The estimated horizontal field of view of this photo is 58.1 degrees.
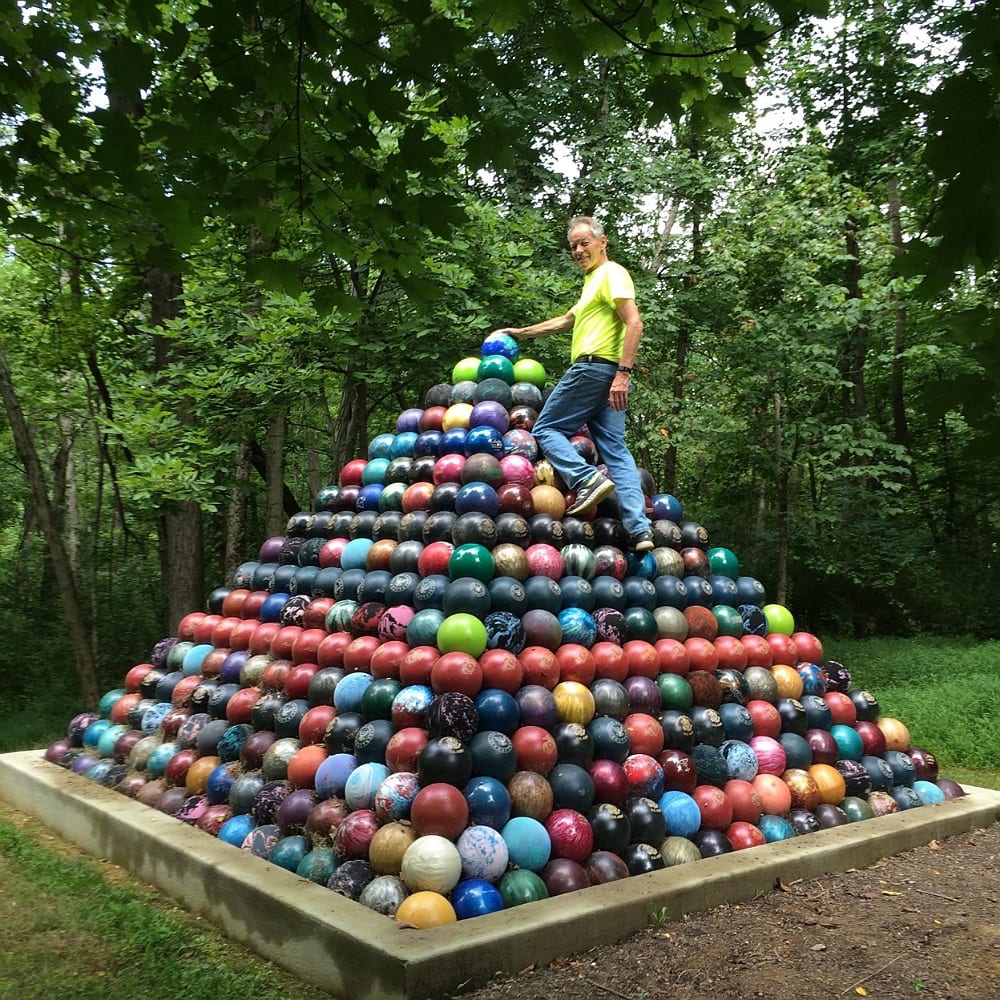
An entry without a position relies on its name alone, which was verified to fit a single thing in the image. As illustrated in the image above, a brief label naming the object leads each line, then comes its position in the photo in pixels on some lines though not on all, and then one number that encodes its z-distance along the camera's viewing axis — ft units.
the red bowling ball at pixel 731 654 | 19.99
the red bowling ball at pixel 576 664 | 17.24
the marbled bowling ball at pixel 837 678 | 21.70
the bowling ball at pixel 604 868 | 15.06
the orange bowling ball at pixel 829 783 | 19.01
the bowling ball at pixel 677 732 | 17.81
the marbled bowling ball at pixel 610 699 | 17.33
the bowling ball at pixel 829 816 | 18.54
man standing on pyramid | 19.74
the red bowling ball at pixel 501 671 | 16.34
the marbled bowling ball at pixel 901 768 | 20.77
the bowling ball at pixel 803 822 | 18.12
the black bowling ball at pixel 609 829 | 15.64
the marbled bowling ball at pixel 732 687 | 19.26
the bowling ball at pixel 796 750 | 19.07
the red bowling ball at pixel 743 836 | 17.21
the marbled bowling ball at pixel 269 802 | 16.87
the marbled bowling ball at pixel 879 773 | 20.04
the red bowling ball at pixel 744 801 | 17.70
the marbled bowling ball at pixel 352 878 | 14.21
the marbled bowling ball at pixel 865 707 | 21.62
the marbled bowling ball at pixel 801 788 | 18.58
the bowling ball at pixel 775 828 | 17.65
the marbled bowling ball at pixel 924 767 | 21.58
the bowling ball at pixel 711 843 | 16.65
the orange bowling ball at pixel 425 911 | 13.16
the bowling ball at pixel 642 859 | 15.64
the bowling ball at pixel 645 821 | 16.11
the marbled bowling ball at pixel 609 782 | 16.14
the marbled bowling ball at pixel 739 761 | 18.22
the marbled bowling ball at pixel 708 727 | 18.25
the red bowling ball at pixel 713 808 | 17.22
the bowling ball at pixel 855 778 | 19.67
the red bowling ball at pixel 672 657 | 18.84
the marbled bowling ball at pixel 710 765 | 17.83
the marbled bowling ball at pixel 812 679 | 20.86
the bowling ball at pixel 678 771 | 17.33
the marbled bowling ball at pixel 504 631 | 17.04
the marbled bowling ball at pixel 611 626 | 18.39
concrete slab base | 12.20
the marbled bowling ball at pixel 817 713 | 20.08
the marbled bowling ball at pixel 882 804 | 19.53
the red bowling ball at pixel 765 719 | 19.24
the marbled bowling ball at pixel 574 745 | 16.16
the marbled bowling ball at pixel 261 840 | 16.15
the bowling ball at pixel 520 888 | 14.15
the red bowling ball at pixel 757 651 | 20.39
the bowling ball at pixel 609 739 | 16.67
